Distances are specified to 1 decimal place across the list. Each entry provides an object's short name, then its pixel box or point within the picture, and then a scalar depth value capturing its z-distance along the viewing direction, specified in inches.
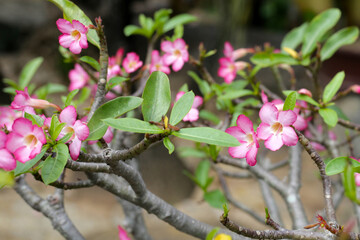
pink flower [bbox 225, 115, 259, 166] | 56.1
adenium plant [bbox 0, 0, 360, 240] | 53.4
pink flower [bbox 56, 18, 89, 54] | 57.3
